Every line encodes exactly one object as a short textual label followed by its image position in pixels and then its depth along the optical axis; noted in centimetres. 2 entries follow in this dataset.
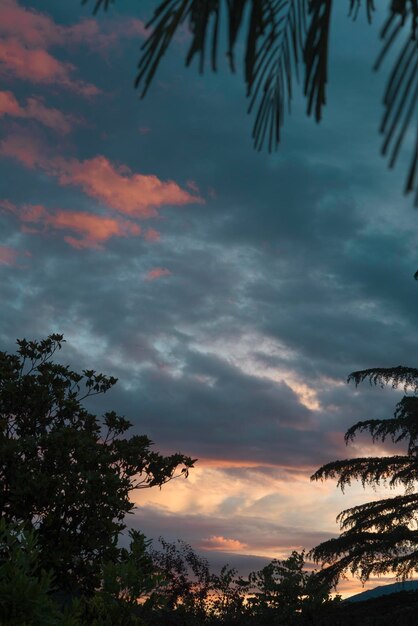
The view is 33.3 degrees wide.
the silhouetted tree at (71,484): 1144
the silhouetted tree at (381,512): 1728
